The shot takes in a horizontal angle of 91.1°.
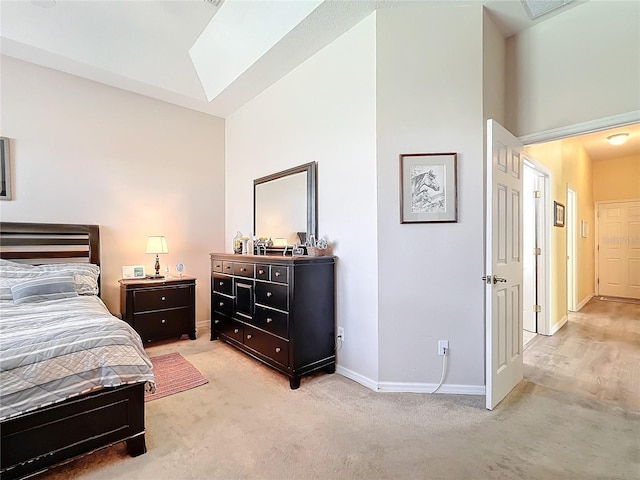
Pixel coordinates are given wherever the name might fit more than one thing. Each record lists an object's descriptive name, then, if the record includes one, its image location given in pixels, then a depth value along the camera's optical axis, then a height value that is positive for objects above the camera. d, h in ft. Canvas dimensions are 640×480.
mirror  10.27 +1.28
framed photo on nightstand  12.10 -1.21
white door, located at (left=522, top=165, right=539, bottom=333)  13.34 -0.54
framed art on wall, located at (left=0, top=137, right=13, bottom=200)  9.87 +2.28
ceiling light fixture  15.48 +5.13
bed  4.74 -2.37
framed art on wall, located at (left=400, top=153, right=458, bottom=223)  8.01 +1.35
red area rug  8.25 -3.93
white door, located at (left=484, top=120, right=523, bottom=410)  7.14 -0.61
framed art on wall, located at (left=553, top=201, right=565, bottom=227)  13.83 +1.18
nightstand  11.18 -2.44
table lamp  11.96 -0.20
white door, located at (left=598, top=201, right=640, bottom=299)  20.49 -0.64
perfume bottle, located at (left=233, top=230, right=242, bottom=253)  12.37 -0.16
